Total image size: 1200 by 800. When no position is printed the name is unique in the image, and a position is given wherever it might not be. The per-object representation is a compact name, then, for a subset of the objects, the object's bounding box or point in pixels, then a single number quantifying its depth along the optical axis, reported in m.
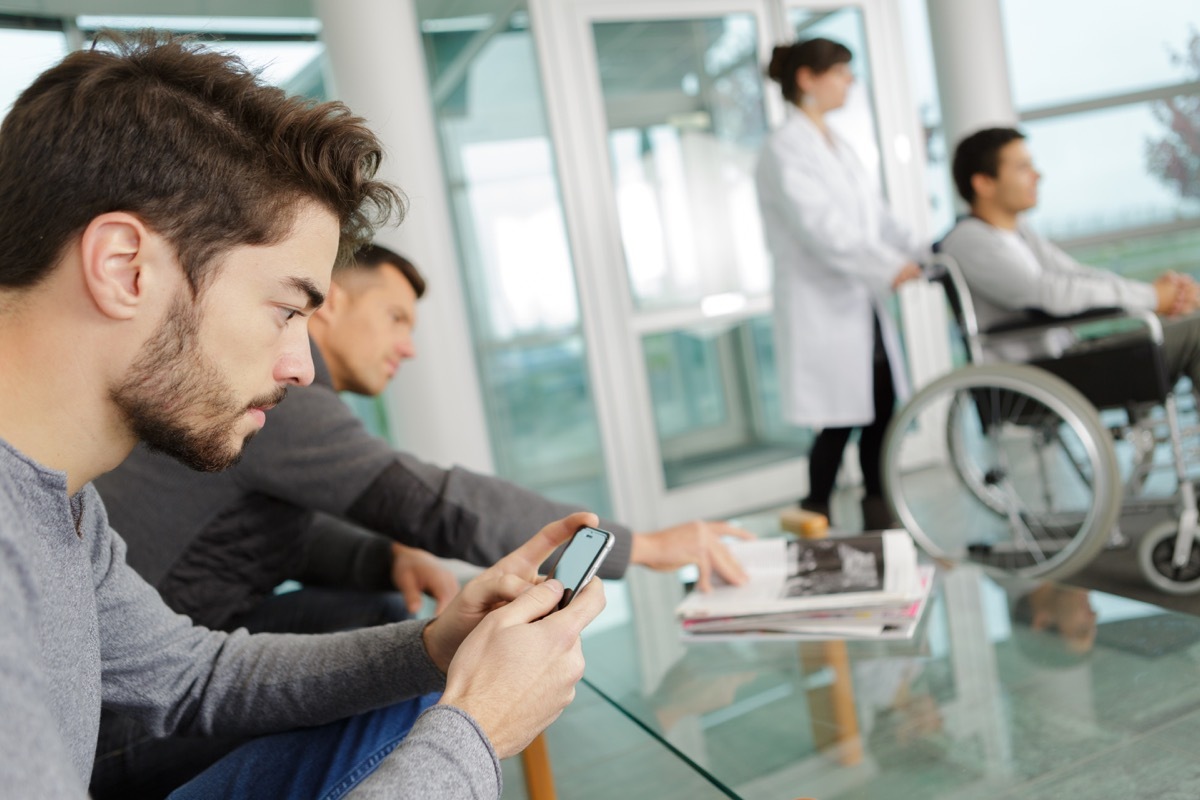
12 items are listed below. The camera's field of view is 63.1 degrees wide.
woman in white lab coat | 2.72
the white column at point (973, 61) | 4.27
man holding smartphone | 0.65
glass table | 0.87
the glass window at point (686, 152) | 3.42
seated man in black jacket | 1.23
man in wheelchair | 2.34
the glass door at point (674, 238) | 3.34
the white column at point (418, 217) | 2.86
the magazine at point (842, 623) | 1.19
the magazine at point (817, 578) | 1.21
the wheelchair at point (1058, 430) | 2.06
